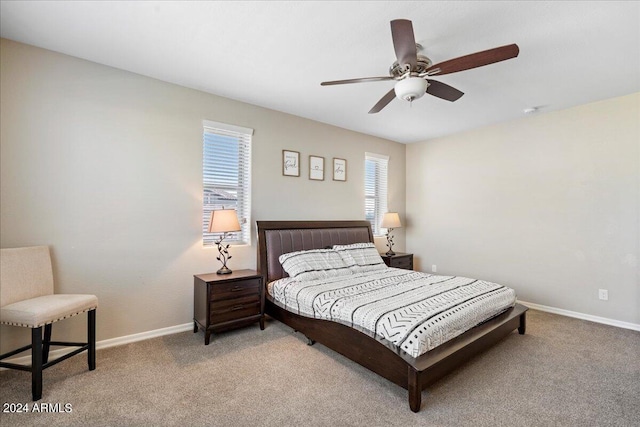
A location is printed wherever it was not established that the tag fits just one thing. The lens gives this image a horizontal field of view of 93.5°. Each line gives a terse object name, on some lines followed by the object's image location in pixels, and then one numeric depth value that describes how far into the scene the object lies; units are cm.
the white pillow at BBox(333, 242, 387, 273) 383
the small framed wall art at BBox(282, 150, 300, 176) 415
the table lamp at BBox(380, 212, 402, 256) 511
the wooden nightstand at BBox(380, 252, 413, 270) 479
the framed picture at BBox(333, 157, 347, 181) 476
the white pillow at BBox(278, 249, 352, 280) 346
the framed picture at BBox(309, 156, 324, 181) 445
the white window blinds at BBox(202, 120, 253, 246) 354
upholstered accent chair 205
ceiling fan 195
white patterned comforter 214
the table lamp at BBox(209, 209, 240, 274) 323
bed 203
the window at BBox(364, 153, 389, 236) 530
